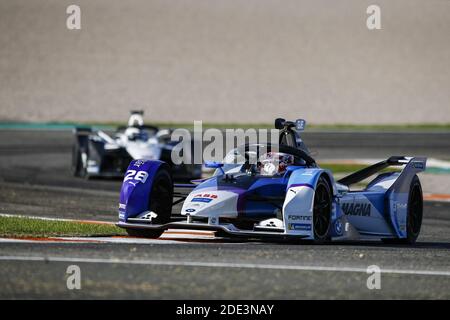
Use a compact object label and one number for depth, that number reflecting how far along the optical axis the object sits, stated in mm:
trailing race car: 22453
